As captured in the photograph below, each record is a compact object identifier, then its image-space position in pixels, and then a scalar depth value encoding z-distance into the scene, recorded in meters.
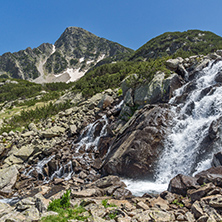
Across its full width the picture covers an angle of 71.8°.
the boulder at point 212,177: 6.54
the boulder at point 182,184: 7.51
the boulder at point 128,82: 22.16
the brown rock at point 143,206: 6.29
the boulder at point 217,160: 8.59
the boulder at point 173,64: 21.97
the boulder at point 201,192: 6.17
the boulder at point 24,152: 18.31
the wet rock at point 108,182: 10.51
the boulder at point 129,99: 19.92
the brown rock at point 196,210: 5.21
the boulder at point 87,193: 8.58
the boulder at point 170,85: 18.18
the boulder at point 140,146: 12.71
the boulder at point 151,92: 18.55
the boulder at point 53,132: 20.77
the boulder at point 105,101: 24.24
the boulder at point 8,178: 13.68
